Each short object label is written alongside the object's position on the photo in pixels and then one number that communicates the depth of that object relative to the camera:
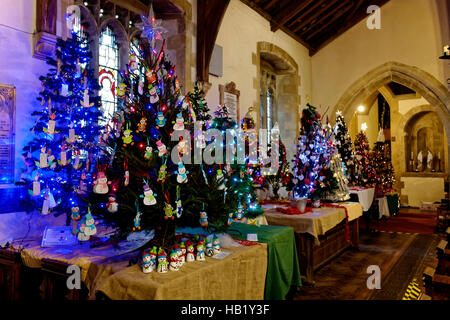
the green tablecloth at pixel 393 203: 8.16
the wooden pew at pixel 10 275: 2.61
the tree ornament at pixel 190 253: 2.16
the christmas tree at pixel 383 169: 9.45
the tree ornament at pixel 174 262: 1.98
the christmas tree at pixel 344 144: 7.61
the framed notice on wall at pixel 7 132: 3.04
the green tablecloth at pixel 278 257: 2.70
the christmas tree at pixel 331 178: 4.58
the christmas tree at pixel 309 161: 4.49
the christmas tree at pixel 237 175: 2.38
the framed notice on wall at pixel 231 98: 5.86
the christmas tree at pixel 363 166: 8.18
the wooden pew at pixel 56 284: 2.21
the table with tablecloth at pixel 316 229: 3.78
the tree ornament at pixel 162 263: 1.95
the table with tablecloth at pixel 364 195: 6.11
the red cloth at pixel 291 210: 4.06
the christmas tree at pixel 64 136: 2.94
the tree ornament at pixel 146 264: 1.94
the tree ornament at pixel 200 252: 2.18
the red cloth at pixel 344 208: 4.48
